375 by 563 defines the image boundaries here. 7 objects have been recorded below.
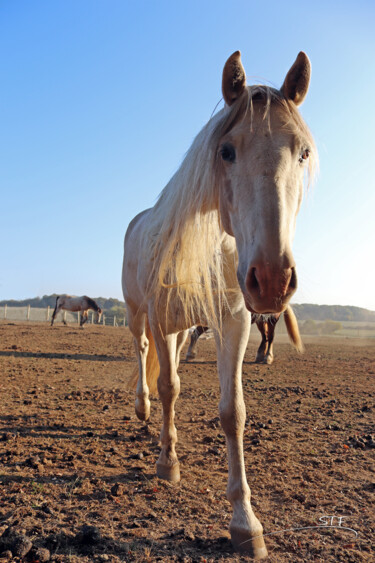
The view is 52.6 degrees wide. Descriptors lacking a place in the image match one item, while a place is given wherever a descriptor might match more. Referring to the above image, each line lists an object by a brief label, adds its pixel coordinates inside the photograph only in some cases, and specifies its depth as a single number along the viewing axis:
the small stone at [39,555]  1.67
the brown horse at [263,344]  9.52
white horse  1.62
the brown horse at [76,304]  27.14
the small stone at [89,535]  1.85
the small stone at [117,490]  2.40
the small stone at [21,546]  1.68
